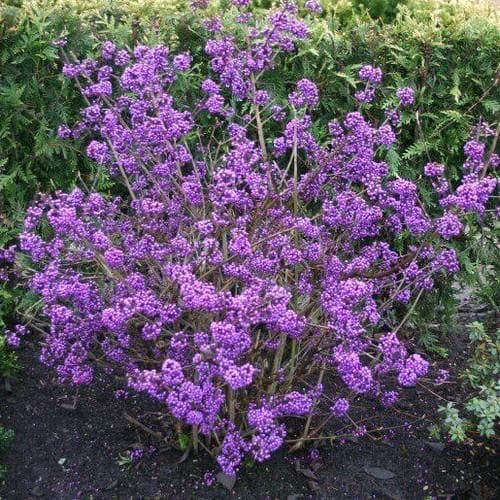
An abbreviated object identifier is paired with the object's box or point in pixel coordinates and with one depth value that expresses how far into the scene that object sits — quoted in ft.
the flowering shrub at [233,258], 8.93
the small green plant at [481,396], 10.17
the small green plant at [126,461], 11.01
